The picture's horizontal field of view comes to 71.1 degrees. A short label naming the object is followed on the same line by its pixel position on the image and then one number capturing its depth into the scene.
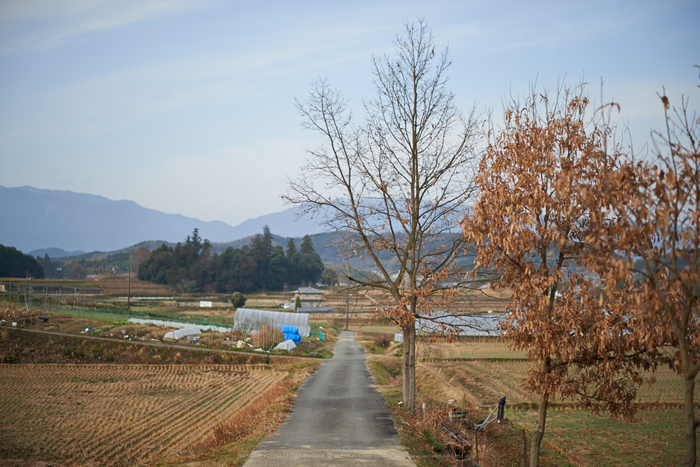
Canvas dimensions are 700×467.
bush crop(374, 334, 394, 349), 51.13
